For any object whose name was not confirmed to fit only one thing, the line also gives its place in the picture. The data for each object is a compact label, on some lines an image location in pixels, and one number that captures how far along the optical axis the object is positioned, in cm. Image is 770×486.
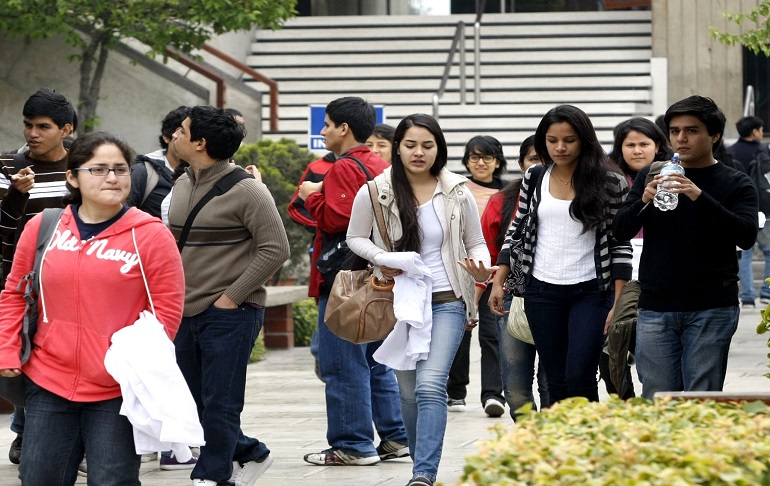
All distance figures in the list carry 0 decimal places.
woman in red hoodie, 1021
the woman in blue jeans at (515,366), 1461
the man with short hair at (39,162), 1486
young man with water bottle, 1219
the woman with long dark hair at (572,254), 1311
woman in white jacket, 1319
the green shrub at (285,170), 3203
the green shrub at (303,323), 3064
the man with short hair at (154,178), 1562
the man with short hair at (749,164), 3259
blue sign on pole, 3114
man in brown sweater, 1307
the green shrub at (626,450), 651
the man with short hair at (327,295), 1544
